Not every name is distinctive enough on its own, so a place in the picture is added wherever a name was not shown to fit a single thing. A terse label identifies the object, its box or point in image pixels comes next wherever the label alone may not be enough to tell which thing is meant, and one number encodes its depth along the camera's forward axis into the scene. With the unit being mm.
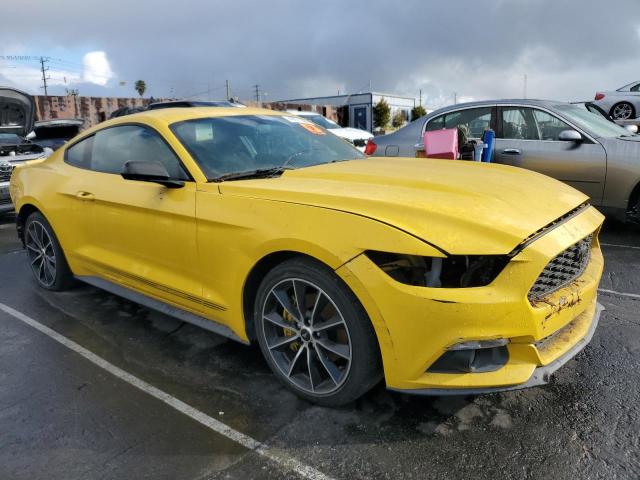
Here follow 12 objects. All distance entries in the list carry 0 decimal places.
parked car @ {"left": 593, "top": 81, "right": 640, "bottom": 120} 14152
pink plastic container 5676
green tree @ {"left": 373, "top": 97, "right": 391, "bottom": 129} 50812
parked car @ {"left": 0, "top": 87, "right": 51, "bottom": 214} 7930
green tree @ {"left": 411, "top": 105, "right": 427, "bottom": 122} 62562
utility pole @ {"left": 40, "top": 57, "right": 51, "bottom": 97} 80012
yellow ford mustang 2146
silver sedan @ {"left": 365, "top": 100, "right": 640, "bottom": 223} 5559
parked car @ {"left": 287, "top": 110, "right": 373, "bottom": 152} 14753
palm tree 95000
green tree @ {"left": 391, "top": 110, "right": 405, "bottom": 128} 55812
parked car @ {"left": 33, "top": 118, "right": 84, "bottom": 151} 11438
